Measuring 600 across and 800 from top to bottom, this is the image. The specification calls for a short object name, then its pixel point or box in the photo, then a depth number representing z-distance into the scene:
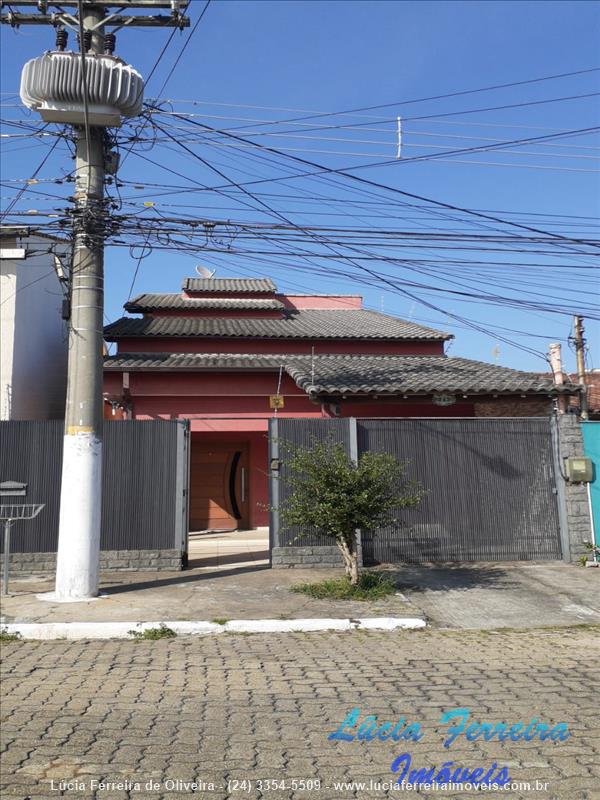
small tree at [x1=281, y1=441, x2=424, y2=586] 7.39
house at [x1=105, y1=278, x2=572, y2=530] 11.41
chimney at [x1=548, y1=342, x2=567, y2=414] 14.75
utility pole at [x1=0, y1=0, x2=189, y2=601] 7.41
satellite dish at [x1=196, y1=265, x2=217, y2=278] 19.69
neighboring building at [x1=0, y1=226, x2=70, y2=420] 12.57
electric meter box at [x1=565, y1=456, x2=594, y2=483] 9.55
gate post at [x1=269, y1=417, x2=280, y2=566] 9.23
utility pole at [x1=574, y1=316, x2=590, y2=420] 22.70
